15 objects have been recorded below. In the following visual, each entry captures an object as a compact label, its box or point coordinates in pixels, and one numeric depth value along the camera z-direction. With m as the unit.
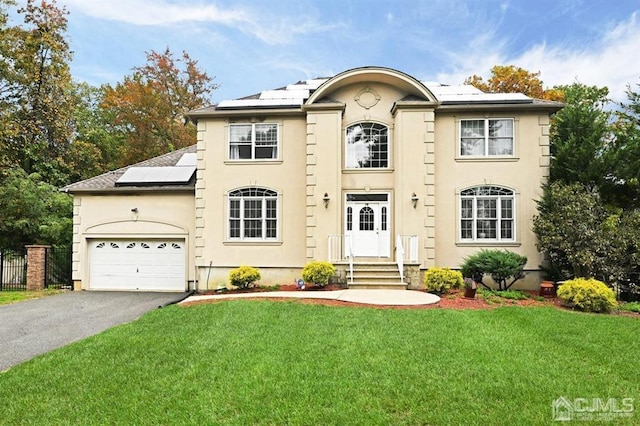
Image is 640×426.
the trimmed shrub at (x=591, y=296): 8.98
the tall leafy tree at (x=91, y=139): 23.23
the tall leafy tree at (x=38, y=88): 20.62
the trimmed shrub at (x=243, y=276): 12.38
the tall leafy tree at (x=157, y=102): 26.78
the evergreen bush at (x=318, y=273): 11.74
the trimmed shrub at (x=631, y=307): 9.23
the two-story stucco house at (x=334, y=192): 12.95
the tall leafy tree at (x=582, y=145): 11.52
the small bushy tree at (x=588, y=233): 10.27
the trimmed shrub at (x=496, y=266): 11.55
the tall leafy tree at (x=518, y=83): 23.61
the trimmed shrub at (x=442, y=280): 11.05
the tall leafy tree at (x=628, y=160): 11.27
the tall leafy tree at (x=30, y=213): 17.70
